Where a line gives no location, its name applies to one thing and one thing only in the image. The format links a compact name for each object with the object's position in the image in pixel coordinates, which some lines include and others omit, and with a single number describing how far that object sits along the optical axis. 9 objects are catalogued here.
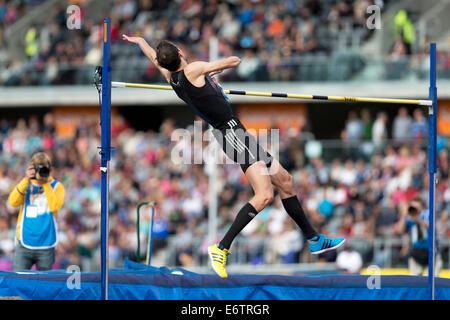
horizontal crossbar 16.12
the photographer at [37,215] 18.62
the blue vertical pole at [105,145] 15.34
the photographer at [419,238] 22.36
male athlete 15.34
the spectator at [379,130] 34.82
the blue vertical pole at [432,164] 16.14
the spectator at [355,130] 35.78
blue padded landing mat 16.45
